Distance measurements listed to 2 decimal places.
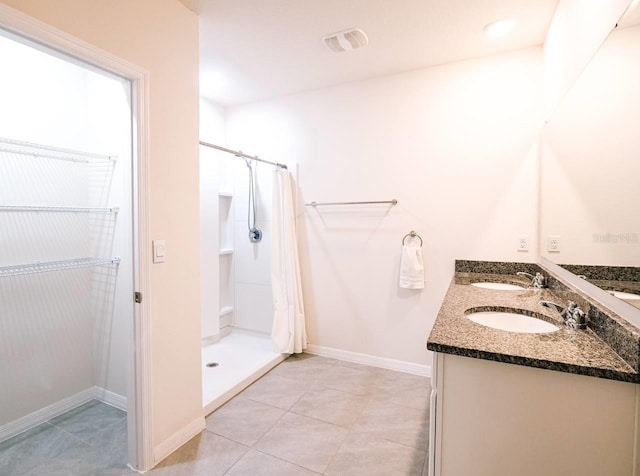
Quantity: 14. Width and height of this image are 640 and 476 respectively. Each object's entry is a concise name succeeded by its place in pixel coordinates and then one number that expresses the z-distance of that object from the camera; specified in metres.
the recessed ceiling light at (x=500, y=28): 2.00
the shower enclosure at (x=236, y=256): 3.20
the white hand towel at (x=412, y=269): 2.59
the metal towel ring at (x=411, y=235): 2.68
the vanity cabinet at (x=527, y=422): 0.91
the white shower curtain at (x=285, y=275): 2.99
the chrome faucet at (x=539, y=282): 1.96
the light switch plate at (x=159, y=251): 1.67
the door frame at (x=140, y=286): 1.58
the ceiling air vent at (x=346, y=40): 2.12
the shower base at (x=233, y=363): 2.31
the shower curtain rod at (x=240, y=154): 2.35
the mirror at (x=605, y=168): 1.05
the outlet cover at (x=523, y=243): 2.35
